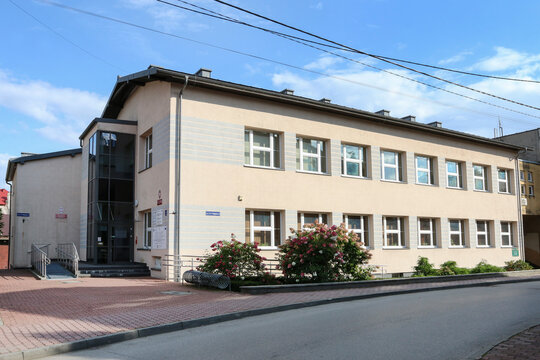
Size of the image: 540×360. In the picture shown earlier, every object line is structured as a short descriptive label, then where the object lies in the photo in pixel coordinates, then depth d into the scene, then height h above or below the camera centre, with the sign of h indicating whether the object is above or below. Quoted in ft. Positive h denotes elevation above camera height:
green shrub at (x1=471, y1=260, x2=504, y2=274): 74.02 -6.29
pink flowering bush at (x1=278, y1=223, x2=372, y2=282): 51.55 -2.63
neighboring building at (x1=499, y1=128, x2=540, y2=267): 104.83 +8.62
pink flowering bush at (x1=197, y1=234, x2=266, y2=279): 50.03 -2.94
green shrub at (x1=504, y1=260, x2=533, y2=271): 82.84 -6.53
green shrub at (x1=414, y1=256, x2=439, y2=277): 70.23 -5.78
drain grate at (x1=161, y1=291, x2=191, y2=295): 44.68 -5.47
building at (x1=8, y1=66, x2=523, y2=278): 59.52 +8.16
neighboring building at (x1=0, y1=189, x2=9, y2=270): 109.29 -2.11
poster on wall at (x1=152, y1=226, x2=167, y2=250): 58.23 -0.48
